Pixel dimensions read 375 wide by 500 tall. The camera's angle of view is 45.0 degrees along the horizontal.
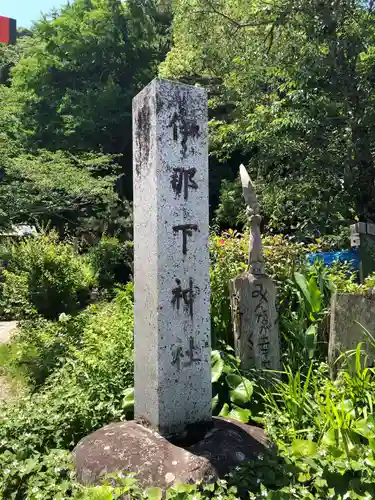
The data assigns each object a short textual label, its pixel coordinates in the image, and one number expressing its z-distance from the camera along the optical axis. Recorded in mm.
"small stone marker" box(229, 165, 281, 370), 3807
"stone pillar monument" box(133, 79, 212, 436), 2730
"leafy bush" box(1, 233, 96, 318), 6544
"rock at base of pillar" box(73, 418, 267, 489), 2289
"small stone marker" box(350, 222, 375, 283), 6621
